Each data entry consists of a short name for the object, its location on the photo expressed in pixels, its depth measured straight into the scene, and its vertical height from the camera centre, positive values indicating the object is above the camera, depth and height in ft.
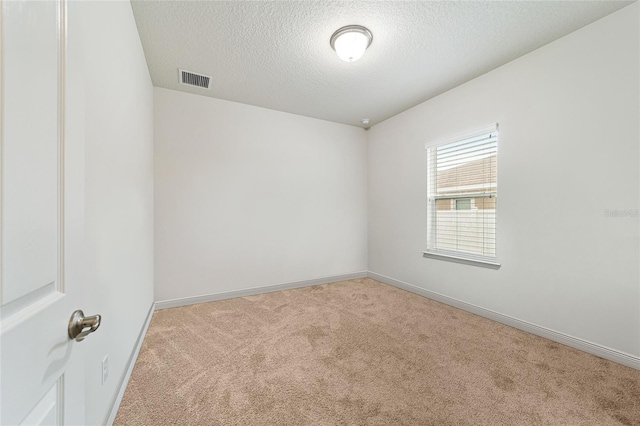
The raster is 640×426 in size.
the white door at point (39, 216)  1.47 -0.04
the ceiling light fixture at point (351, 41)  7.16 +4.84
